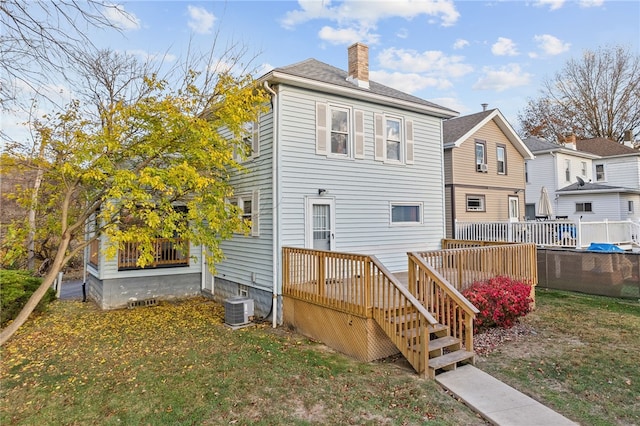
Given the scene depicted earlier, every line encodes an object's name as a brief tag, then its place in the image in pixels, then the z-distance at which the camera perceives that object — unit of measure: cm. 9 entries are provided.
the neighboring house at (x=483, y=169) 1524
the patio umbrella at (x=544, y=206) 1548
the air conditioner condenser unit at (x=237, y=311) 801
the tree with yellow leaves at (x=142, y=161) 571
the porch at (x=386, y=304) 555
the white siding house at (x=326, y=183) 834
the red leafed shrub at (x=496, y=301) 700
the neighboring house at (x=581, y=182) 2053
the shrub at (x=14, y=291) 798
